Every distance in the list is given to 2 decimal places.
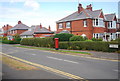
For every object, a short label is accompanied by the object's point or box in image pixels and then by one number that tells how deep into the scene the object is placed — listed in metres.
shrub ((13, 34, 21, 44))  49.66
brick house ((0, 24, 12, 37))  89.81
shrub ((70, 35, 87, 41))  26.27
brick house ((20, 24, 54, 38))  54.25
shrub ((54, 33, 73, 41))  28.80
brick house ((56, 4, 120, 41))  33.85
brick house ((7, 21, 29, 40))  69.90
